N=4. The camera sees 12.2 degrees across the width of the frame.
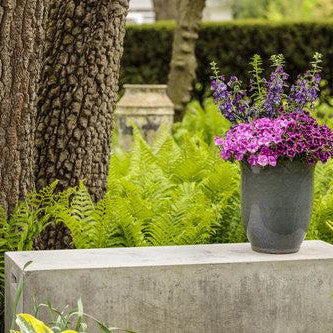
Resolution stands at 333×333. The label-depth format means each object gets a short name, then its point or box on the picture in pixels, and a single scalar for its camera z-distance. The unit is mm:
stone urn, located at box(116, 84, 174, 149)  16192
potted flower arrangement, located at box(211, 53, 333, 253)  7173
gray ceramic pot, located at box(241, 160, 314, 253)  7274
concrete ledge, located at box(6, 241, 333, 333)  6781
